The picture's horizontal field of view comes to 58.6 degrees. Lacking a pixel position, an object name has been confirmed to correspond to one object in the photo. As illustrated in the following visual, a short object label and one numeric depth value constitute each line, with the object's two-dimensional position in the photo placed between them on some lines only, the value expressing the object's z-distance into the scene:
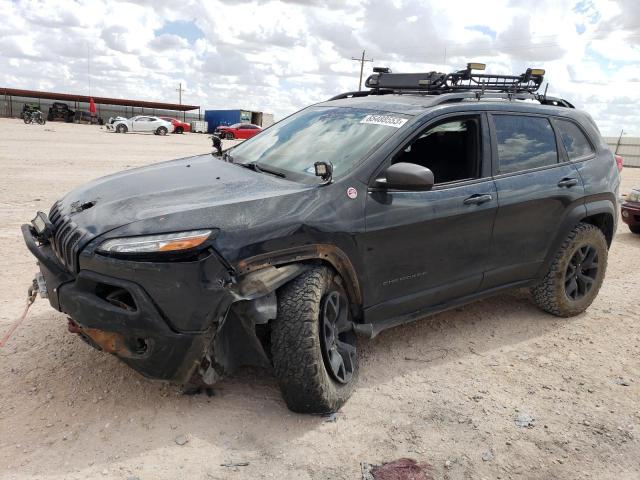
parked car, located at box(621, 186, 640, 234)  8.73
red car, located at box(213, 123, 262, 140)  41.28
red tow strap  3.54
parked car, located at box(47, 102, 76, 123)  50.66
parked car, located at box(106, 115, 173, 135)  39.06
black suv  2.82
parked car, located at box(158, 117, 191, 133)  45.48
